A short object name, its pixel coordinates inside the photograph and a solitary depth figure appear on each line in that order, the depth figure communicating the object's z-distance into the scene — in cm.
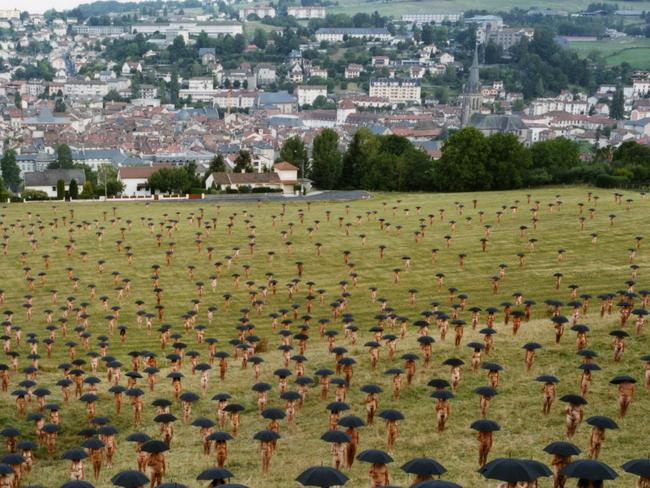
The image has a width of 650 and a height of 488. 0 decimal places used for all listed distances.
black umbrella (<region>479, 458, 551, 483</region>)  2178
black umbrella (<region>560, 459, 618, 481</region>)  2169
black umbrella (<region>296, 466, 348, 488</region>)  2267
